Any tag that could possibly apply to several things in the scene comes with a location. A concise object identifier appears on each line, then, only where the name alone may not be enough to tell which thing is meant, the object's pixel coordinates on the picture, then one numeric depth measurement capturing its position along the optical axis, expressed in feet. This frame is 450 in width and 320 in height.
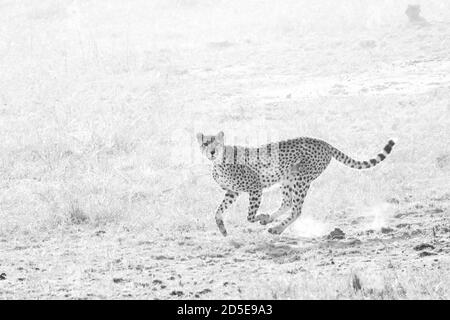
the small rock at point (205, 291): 40.50
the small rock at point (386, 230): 50.85
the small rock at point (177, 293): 40.41
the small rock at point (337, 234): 50.14
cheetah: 51.60
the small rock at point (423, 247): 45.91
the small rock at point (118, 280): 43.19
